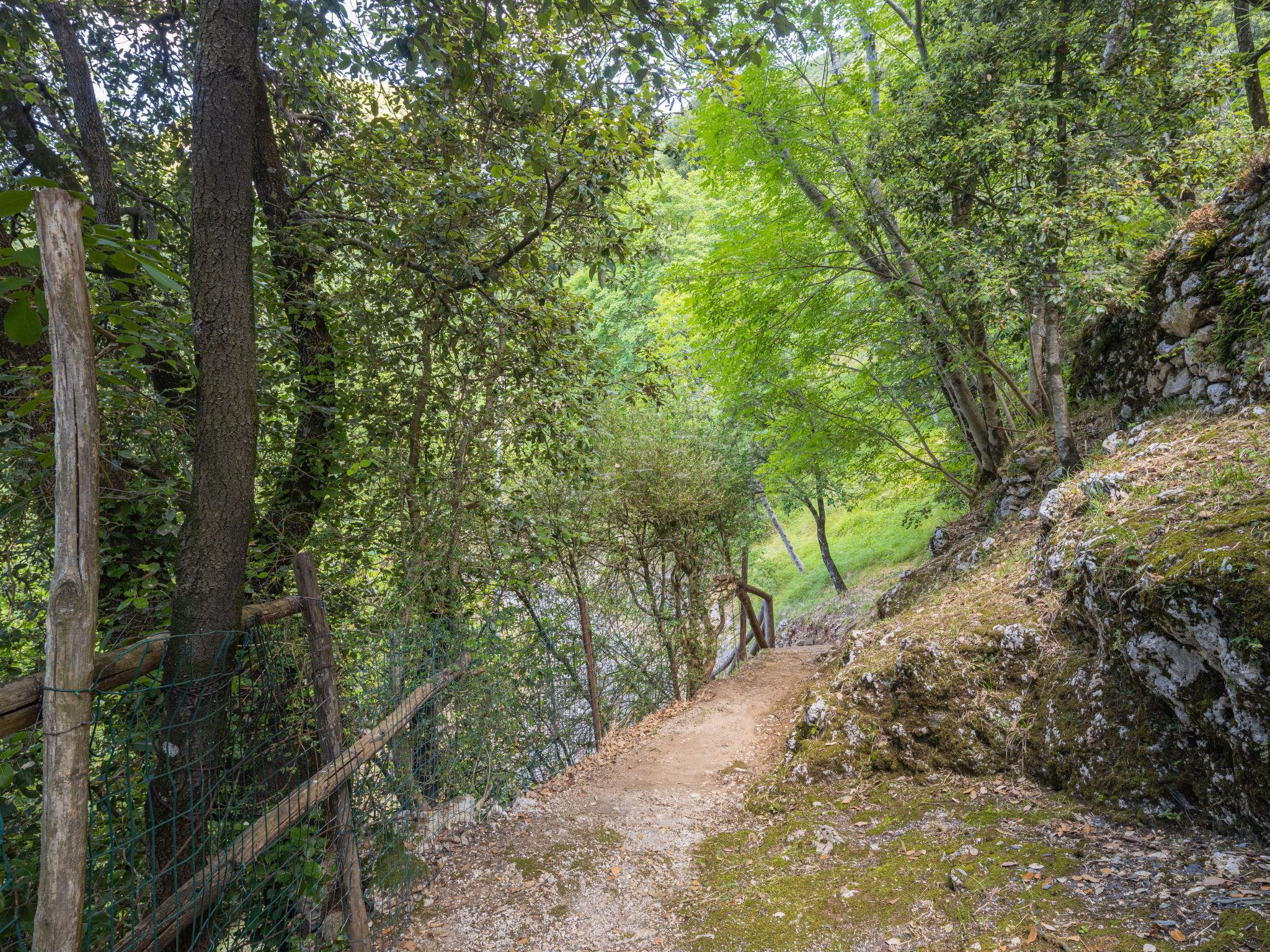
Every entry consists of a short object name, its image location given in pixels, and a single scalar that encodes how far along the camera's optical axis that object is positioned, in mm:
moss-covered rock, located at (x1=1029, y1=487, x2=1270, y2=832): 2414
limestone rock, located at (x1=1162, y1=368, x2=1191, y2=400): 4781
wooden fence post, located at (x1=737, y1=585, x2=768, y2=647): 9172
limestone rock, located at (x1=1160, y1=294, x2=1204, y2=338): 4770
